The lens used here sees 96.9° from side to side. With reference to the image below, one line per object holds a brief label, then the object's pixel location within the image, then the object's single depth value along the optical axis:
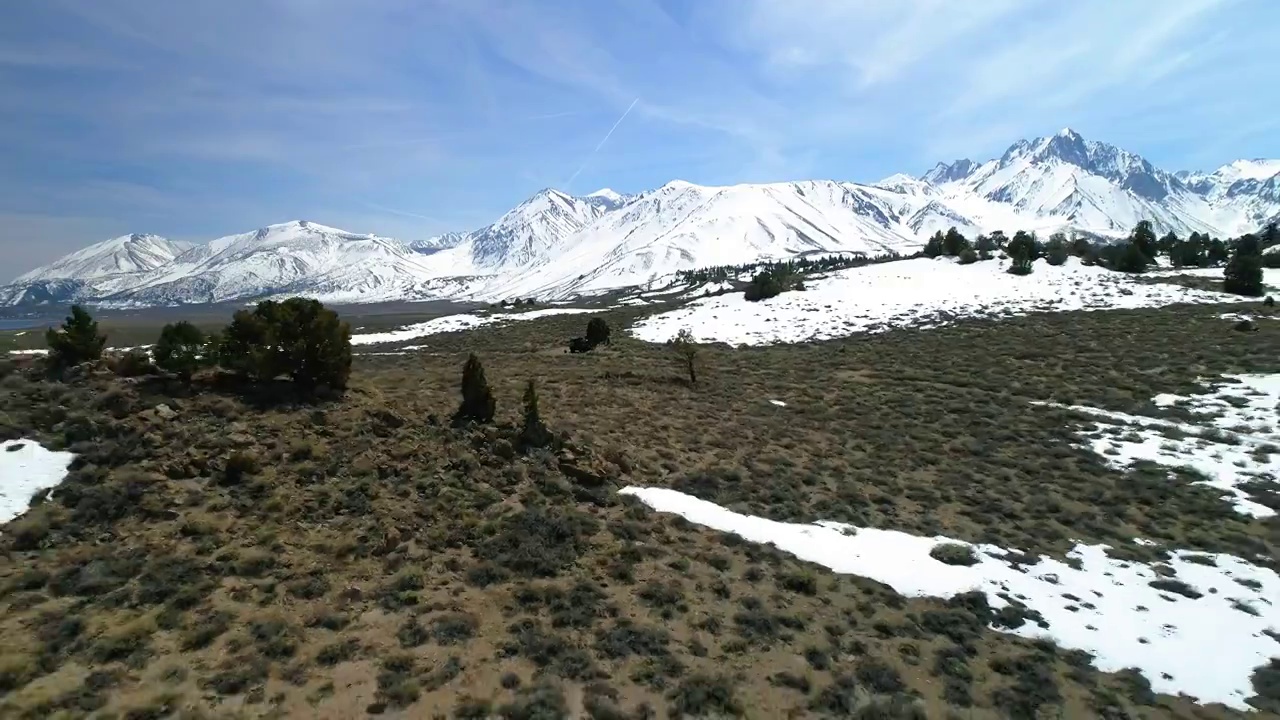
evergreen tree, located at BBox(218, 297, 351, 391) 16.80
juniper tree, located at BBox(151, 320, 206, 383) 16.19
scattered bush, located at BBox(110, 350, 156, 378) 16.08
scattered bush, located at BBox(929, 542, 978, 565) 13.58
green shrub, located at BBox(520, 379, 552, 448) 17.02
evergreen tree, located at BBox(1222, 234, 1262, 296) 47.25
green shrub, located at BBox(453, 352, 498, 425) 18.16
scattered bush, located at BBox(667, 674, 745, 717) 8.27
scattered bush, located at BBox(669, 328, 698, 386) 31.44
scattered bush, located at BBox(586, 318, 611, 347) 44.53
